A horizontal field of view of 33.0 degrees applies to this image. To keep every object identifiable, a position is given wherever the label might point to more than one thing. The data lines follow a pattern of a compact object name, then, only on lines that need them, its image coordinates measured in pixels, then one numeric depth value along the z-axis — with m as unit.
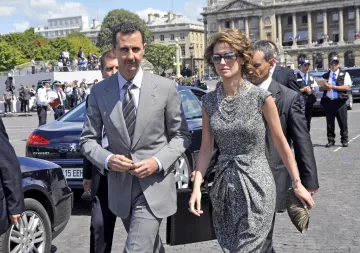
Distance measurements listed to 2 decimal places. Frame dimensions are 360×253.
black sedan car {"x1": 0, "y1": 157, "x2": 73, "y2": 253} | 5.05
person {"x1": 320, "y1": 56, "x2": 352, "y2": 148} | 13.58
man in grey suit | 3.68
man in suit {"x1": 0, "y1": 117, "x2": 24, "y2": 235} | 3.60
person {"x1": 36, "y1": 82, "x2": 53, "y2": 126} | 19.89
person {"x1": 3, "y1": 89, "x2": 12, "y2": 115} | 38.88
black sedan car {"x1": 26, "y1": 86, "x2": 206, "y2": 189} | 7.92
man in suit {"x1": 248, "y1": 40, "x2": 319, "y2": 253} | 3.89
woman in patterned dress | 3.56
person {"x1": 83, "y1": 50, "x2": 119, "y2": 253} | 4.07
